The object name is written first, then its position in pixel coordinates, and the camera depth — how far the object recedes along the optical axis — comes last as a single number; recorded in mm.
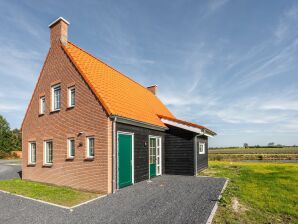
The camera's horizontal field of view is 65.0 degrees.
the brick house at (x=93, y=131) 11156
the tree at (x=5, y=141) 49531
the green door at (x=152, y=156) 15016
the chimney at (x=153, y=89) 26497
